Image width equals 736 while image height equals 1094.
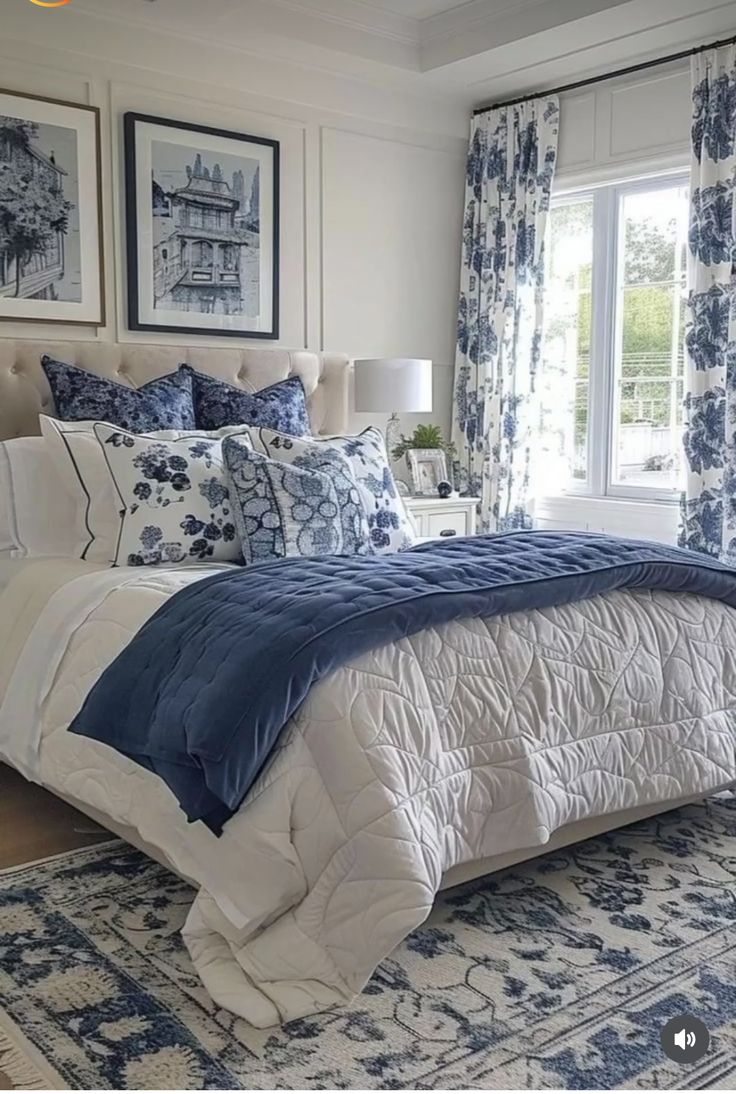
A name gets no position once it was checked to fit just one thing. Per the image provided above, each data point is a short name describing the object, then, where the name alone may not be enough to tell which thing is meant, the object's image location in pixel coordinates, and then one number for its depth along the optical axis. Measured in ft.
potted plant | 16.20
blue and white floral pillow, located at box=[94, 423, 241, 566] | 10.57
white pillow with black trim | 10.85
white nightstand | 15.42
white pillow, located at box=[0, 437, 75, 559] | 11.35
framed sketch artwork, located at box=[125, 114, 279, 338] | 14.16
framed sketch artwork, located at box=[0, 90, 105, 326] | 12.91
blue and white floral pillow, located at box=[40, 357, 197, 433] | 12.23
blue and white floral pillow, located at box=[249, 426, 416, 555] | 11.39
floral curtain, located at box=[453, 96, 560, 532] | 16.99
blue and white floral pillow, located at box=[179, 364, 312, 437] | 13.12
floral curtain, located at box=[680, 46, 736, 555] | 14.39
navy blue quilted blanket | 6.88
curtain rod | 14.50
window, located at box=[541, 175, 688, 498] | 15.97
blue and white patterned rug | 5.96
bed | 6.73
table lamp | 15.38
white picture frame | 16.22
